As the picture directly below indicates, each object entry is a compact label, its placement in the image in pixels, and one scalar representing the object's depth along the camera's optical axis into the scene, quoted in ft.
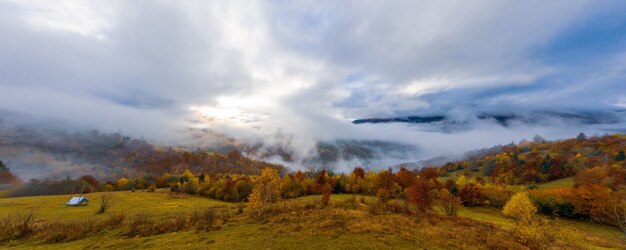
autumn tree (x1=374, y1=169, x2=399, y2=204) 360.69
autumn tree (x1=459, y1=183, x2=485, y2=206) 313.12
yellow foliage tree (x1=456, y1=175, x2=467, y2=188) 366.84
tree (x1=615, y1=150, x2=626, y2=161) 495.98
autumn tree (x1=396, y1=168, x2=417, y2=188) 384.27
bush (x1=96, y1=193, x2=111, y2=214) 194.56
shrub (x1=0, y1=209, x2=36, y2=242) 96.48
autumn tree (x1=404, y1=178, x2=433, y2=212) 153.69
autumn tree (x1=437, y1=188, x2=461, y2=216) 158.71
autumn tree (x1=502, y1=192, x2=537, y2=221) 190.51
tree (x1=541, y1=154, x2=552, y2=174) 514.68
